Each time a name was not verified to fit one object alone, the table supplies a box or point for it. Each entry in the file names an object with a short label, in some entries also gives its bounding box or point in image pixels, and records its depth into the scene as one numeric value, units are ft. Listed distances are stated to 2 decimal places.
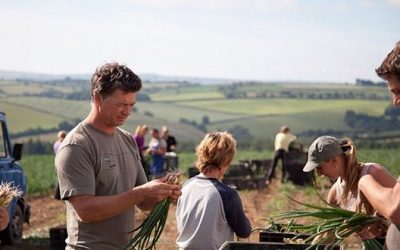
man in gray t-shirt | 13.83
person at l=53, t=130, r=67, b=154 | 48.21
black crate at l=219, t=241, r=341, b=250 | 13.60
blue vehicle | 33.70
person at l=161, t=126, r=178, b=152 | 68.80
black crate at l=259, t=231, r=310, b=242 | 15.54
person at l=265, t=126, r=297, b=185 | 69.41
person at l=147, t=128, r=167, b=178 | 64.49
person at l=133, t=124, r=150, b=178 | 57.98
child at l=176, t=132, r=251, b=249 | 16.53
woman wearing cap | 17.43
